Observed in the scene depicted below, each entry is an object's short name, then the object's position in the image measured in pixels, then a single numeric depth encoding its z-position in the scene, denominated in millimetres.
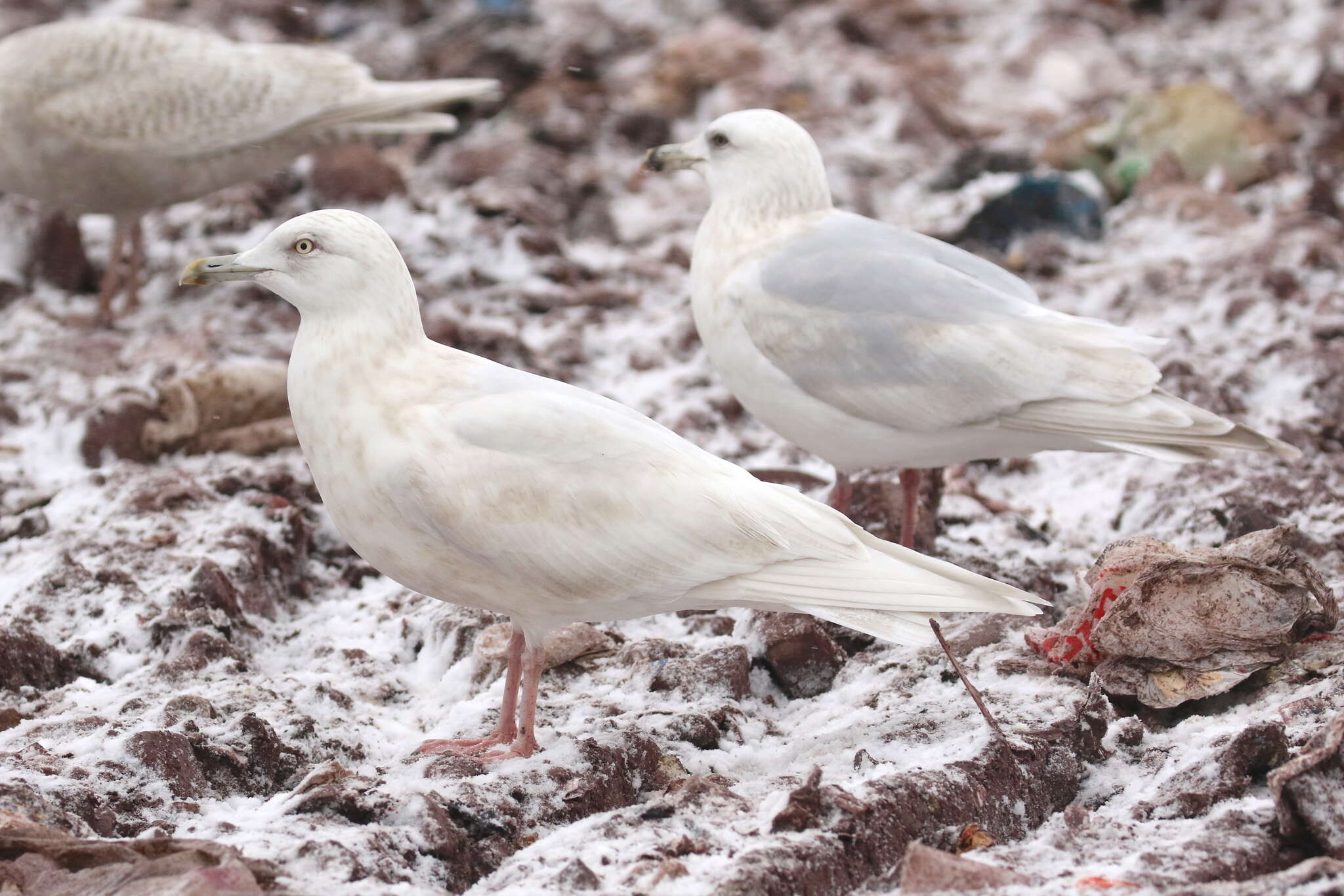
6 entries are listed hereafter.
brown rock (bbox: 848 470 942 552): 9828
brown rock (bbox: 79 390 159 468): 10781
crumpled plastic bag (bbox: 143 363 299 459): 10852
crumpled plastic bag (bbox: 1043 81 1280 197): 15953
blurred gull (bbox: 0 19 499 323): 13453
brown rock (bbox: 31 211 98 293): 14453
